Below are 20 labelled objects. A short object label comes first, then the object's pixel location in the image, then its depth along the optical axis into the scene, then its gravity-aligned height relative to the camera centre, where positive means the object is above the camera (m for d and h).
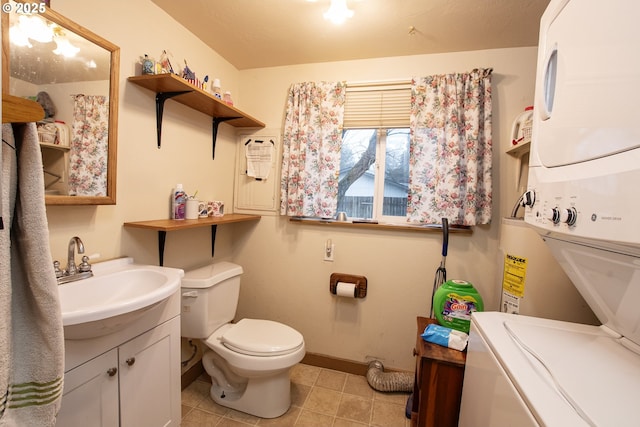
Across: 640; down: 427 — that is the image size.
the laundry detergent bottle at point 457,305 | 1.40 -0.50
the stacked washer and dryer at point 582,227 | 0.53 -0.03
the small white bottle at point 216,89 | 1.77 +0.69
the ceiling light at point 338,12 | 1.38 +0.97
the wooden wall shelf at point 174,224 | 1.42 -0.17
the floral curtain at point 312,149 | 2.02 +0.38
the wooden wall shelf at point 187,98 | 1.40 +0.57
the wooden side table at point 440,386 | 1.19 -0.79
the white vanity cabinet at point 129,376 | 0.95 -0.75
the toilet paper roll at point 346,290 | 1.97 -0.64
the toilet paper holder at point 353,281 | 2.00 -0.59
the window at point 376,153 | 1.99 +0.38
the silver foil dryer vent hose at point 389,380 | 1.87 -1.22
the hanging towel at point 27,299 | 0.48 -0.22
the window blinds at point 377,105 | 1.96 +0.71
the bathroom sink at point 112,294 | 0.86 -0.41
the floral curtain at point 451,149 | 1.75 +0.38
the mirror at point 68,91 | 0.99 +0.39
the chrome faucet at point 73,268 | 1.11 -0.34
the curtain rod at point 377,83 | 1.94 +0.86
